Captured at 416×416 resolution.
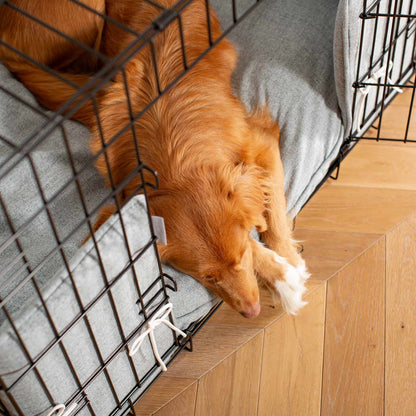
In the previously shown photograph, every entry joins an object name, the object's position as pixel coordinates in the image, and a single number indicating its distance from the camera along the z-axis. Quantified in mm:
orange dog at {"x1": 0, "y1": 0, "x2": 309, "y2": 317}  1354
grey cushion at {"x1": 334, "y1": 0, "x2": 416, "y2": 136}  1498
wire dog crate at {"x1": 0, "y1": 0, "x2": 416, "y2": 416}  1018
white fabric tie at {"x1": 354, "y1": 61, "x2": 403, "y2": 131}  1694
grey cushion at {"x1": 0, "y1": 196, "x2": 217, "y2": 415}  1000
